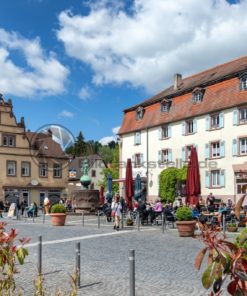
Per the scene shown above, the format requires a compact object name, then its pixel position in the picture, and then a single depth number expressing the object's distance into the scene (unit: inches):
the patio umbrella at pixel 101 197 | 951.9
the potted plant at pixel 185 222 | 476.9
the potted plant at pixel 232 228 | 514.8
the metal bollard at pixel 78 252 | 219.1
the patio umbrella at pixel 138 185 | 936.7
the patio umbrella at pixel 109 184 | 962.7
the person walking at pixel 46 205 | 961.1
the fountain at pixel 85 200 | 917.9
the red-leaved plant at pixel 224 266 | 66.0
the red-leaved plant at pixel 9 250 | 113.3
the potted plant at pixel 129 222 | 637.2
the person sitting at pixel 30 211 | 890.5
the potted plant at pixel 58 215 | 647.0
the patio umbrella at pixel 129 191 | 726.5
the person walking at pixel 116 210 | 566.2
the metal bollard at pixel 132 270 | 159.5
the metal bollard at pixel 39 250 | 242.6
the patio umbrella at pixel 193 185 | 641.3
